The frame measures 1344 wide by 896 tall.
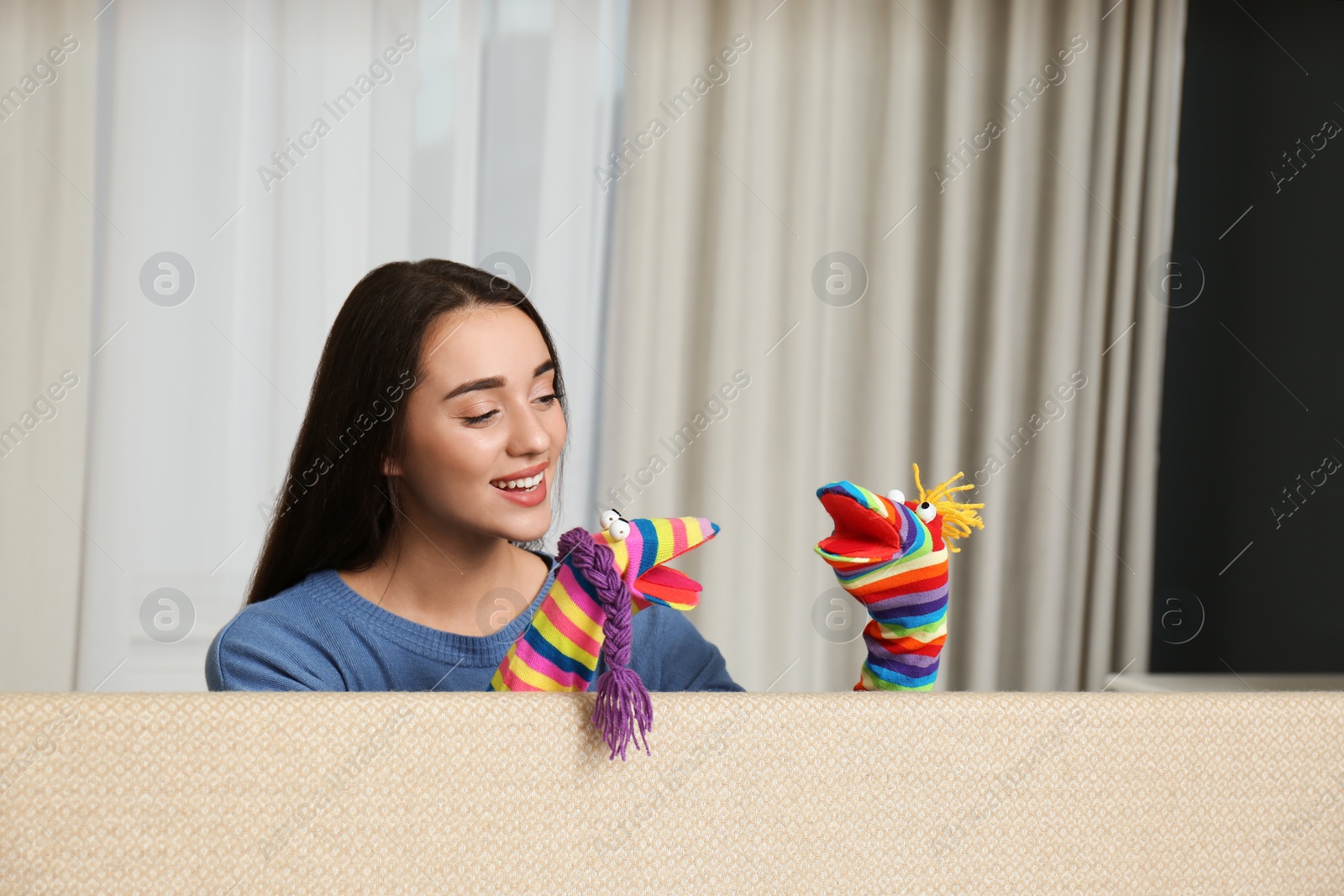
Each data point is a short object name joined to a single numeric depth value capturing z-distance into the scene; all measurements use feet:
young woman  7.31
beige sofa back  6.21
